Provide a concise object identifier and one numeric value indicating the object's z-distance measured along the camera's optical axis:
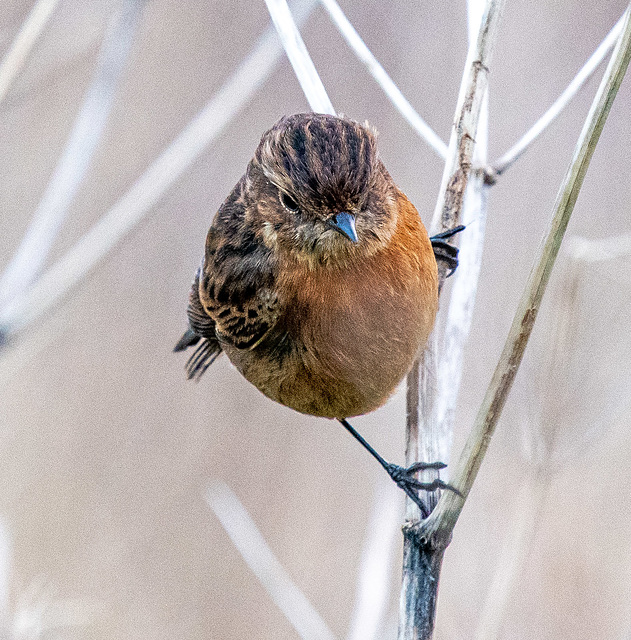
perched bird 5.20
